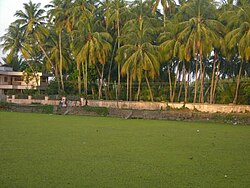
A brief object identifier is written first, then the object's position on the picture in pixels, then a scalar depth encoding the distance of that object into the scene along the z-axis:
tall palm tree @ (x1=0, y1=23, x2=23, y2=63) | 43.66
